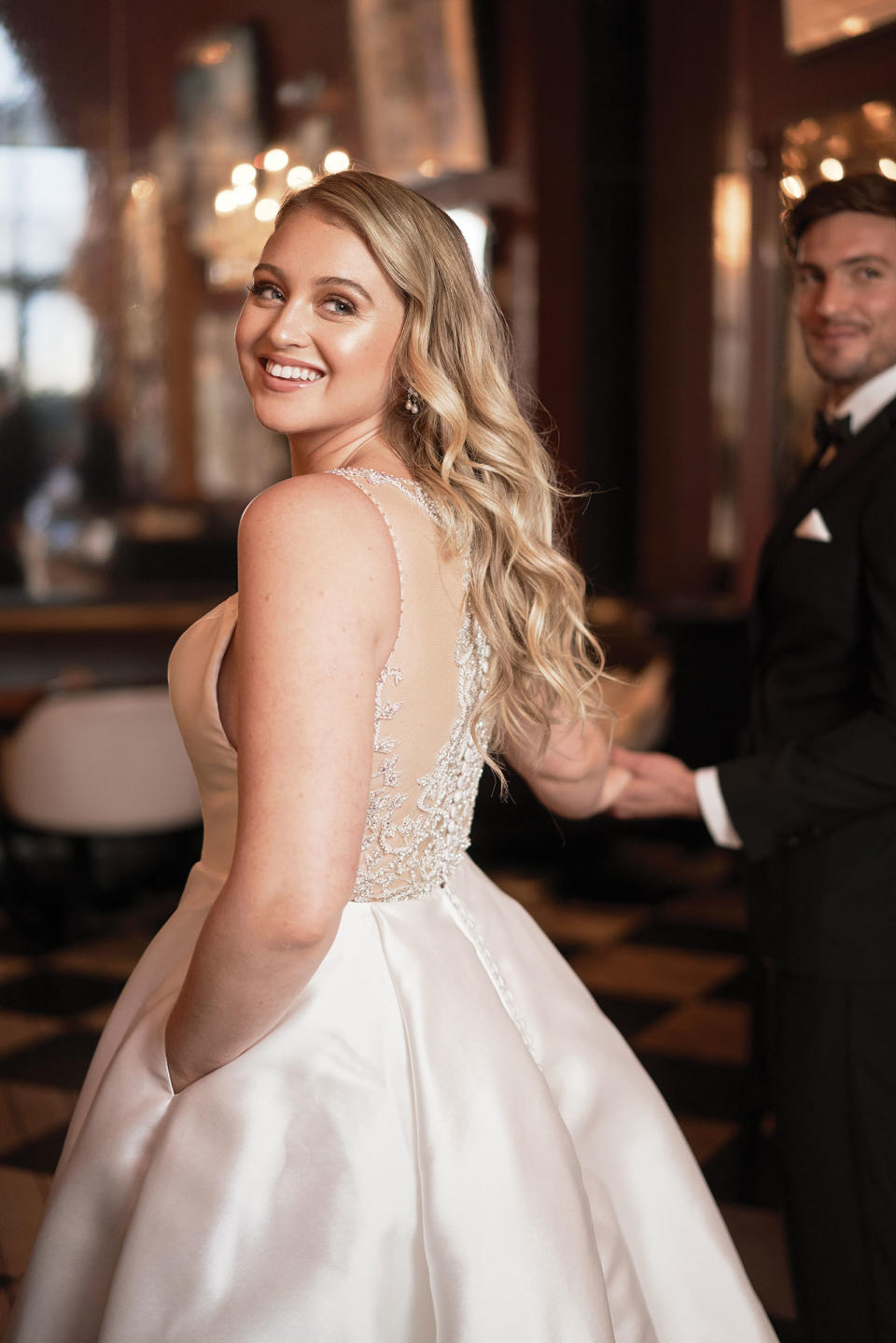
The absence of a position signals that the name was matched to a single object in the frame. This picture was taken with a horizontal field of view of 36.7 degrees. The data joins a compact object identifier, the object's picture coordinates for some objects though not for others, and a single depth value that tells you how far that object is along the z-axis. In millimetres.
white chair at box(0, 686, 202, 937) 4680
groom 2084
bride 1304
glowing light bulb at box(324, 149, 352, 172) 6786
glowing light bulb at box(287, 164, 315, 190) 6875
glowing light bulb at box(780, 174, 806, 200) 2711
